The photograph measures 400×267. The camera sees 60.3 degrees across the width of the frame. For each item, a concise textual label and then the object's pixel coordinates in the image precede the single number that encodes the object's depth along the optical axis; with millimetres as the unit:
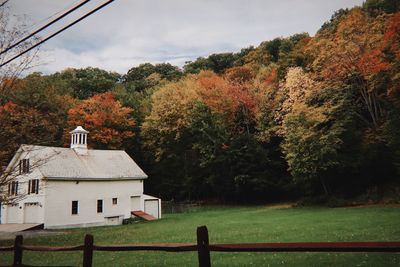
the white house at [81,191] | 31938
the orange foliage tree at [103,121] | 50594
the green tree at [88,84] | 68562
